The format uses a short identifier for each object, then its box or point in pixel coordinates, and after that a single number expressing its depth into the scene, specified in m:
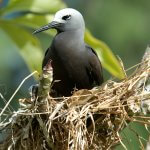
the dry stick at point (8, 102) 11.49
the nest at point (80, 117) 11.52
